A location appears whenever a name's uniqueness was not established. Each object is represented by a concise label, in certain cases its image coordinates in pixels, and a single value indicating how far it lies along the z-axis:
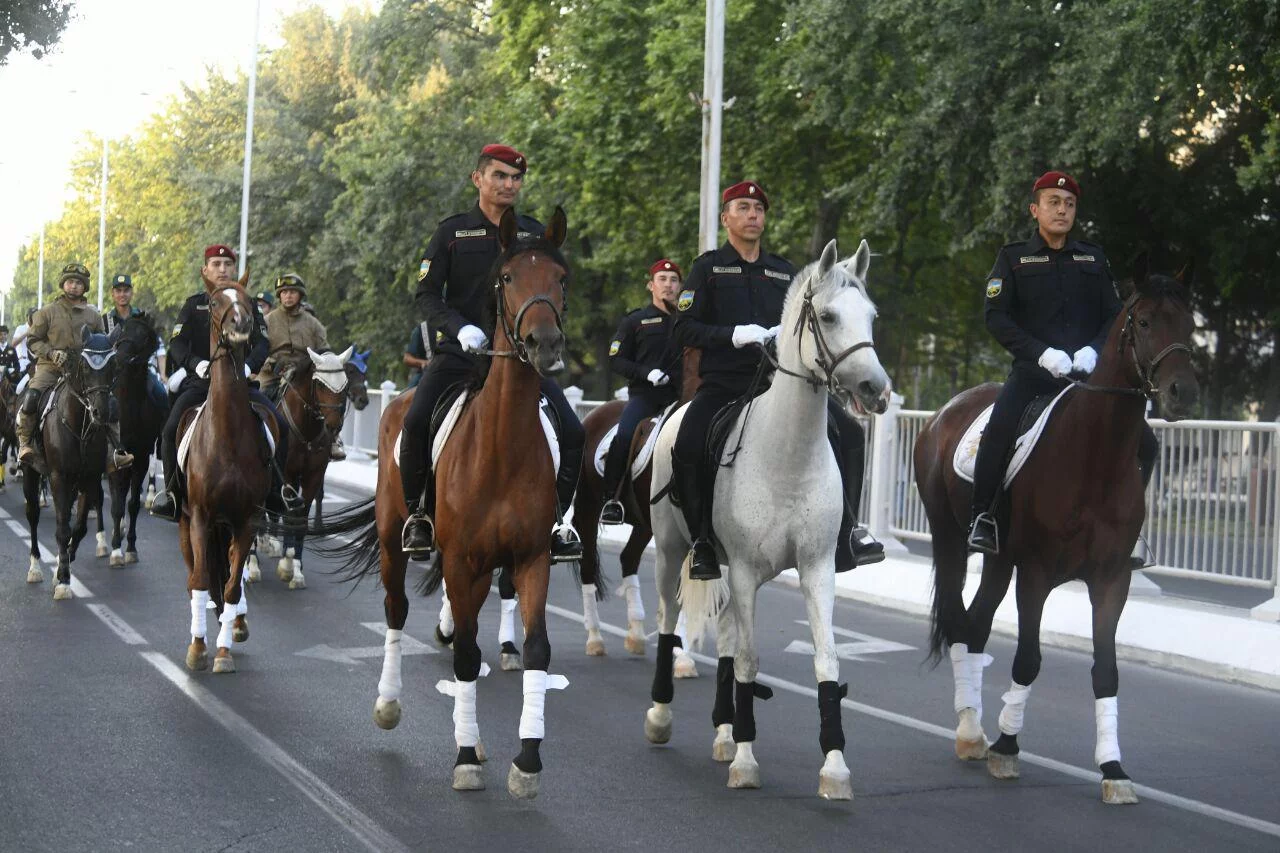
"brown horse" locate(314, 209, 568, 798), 7.01
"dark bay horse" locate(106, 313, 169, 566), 15.59
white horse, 7.03
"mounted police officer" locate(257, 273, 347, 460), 16.52
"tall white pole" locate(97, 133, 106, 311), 75.25
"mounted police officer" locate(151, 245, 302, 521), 11.41
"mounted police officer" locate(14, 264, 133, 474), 16.09
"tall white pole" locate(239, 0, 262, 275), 44.59
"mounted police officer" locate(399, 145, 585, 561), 7.80
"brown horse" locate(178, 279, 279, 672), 10.61
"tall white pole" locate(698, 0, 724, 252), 20.92
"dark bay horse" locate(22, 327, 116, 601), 15.01
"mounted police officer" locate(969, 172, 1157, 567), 8.45
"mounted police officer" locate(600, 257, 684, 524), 10.97
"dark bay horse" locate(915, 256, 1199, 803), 7.54
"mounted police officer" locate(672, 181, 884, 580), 8.00
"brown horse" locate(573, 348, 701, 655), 11.44
